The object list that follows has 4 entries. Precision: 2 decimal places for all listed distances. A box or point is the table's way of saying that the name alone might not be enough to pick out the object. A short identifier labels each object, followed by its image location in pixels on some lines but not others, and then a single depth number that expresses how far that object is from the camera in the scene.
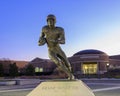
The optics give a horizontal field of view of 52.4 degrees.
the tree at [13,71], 19.61
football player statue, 4.28
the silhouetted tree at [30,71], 20.80
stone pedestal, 3.97
